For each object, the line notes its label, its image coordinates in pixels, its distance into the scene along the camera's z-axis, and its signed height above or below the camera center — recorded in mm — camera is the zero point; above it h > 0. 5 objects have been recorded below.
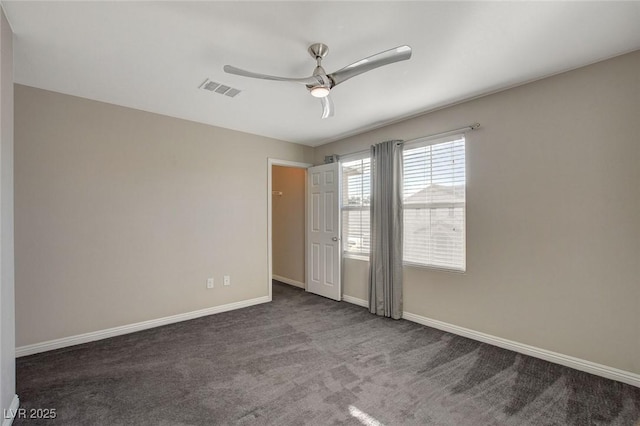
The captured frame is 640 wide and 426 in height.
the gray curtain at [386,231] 3586 -232
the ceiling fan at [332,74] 1805 +988
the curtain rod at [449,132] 3003 +889
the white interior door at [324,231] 4402 -293
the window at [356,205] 4145 +123
